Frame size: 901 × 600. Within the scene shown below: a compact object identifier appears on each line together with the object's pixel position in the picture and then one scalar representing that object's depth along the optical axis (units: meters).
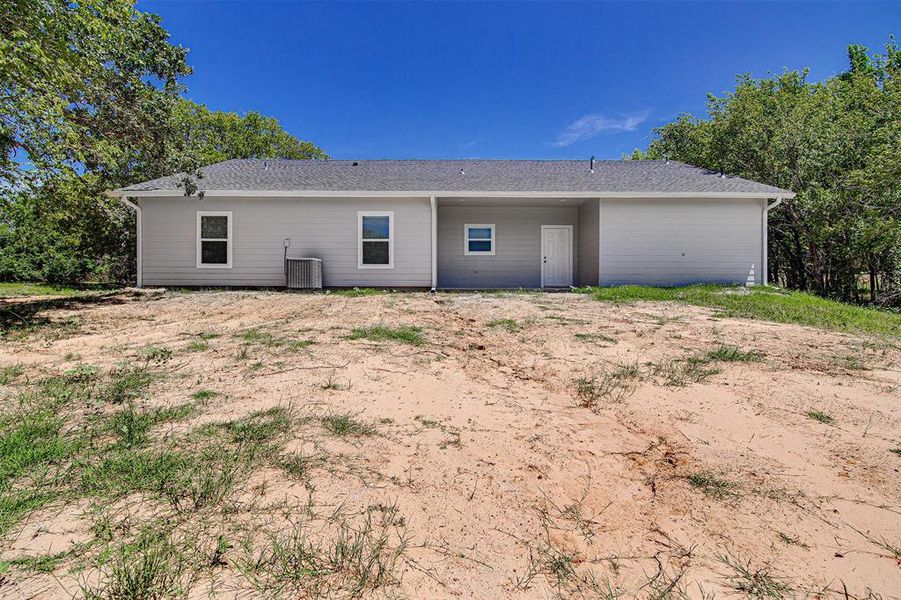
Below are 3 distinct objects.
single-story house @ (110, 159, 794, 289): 11.00
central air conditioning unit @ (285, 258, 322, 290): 10.79
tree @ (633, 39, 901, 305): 11.80
